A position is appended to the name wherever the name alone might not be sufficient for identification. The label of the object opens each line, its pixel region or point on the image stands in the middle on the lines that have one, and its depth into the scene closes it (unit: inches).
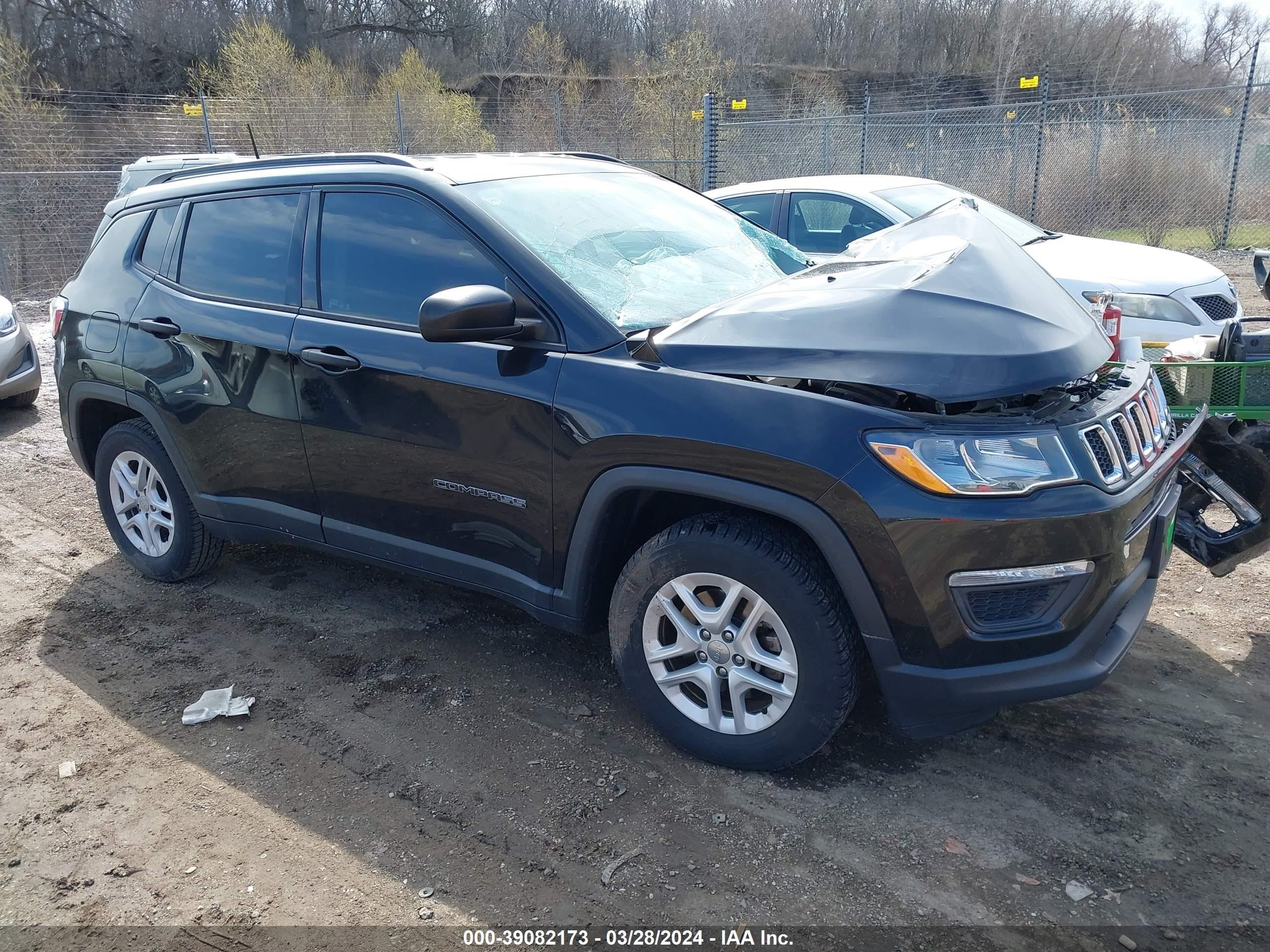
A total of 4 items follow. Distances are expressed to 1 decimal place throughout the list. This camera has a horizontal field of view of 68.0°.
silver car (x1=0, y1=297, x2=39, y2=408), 300.7
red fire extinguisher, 153.6
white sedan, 262.2
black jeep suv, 99.9
